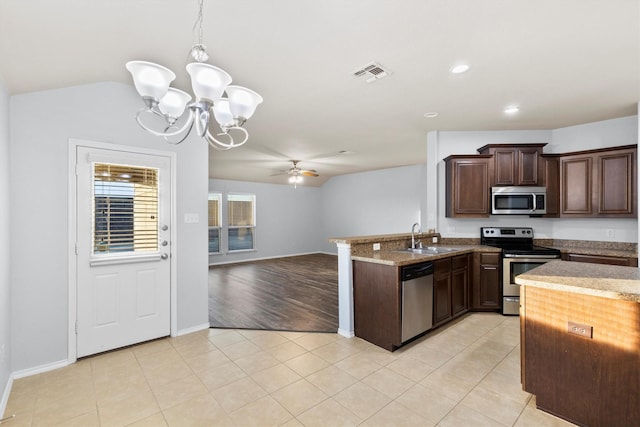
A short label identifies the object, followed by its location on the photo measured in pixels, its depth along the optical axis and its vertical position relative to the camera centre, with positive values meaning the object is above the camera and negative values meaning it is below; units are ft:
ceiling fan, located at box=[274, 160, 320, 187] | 21.09 +3.09
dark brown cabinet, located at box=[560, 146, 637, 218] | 11.49 +1.31
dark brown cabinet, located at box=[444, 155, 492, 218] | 13.42 +1.35
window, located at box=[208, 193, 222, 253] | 25.37 -0.56
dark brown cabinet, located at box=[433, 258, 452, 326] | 10.48 -2.83
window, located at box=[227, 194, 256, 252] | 26.61 -0.55
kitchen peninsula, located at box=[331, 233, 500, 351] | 9.25 -2.57
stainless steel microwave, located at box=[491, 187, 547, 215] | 12.97 +0.65
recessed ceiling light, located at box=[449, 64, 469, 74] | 8.17 +4.18
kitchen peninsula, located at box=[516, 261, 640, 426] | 5.34 -2.58
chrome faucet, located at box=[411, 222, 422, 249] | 12.51 -1.14
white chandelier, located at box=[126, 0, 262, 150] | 4.86 +2.26
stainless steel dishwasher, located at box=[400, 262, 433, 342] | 9.27 -2.80
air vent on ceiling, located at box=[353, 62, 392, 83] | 8.14 +4.15
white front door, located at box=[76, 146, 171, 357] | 8.94 -1.09
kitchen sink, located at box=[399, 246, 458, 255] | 11.27 -1.45
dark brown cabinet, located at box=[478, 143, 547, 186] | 13.08 +2.30
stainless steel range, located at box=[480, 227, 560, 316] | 11.97 -2.04
